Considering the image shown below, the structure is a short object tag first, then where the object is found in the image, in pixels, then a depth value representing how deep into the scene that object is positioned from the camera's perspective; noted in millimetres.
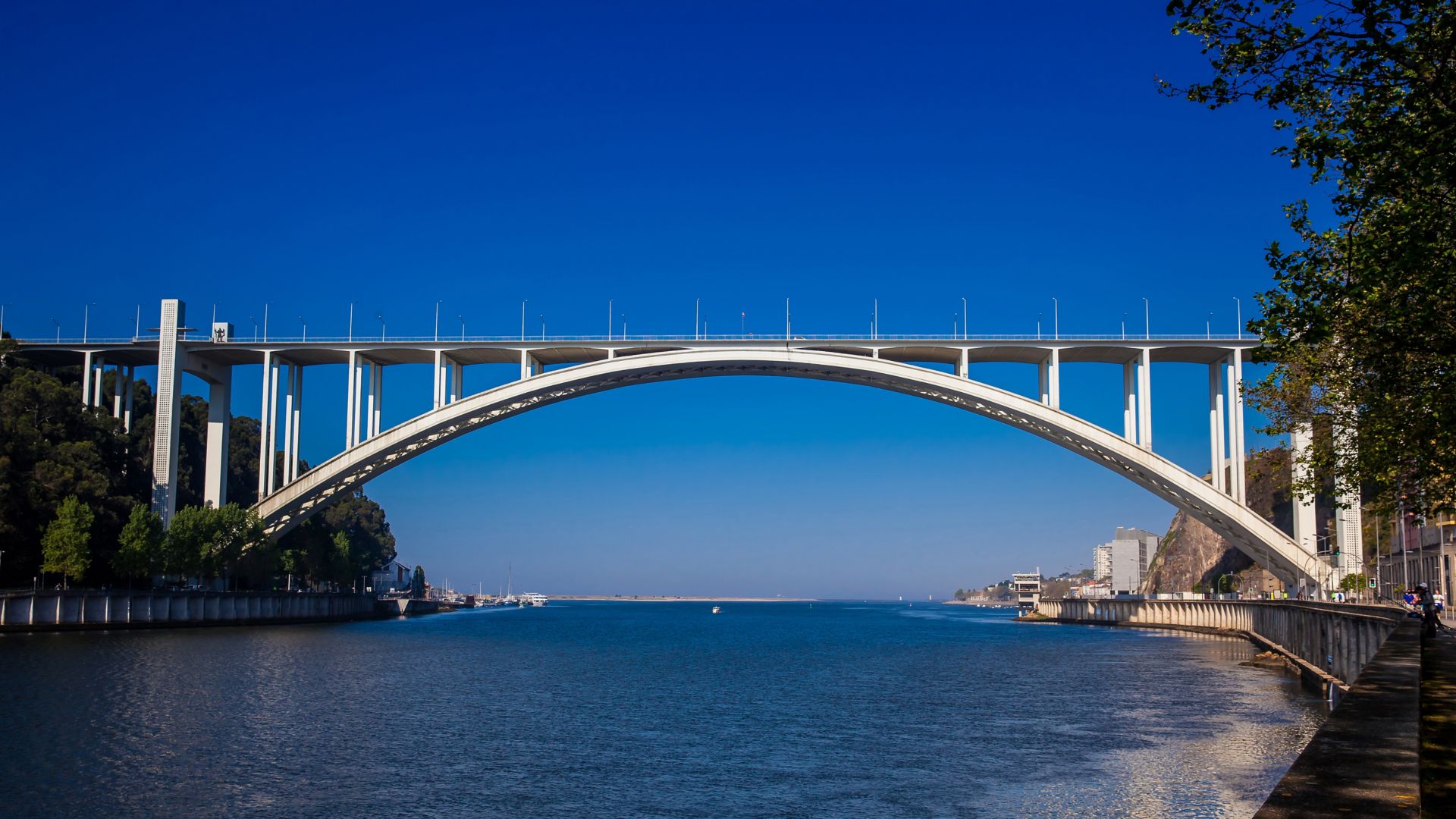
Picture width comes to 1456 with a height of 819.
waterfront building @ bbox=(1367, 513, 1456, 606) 57156
